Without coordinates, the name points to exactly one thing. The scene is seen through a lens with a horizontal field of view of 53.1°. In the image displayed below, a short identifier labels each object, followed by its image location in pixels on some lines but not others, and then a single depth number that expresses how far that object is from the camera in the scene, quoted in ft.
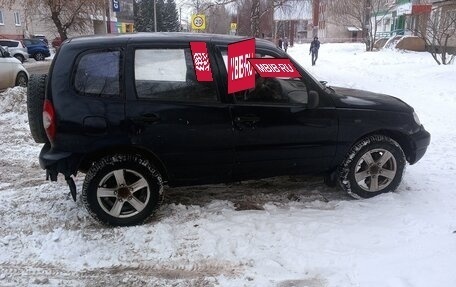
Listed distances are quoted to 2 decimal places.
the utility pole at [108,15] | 68.72
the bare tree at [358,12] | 126.23
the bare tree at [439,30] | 67.78
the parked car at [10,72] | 44.70
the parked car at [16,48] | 98.63
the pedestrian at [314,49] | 87.56
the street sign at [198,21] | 77.46
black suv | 14.01
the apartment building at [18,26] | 153.07
